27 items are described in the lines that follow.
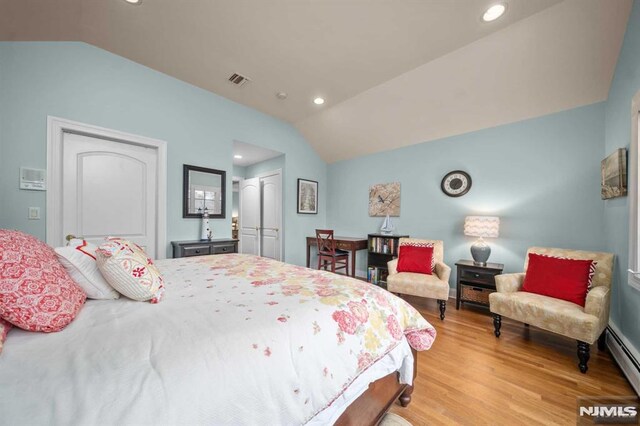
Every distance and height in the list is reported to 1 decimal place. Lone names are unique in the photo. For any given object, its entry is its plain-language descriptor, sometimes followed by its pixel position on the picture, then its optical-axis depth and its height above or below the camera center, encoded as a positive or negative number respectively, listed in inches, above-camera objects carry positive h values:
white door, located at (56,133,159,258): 94.8 +8.9
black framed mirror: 122.4 +10.5
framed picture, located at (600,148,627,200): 75.9 +12.9
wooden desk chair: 157.3 -26.9
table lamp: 111.8 -8.6
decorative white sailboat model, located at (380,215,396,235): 157.2 -9.5
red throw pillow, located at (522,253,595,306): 81.6 -22.7
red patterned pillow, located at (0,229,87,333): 27.9 -9.8
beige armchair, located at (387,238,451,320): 106.0 -31.5
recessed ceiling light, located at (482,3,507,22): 76.4 +64.8
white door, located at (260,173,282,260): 174.4 -3.0
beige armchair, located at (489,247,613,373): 69.9 -30.2
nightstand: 109.3 -32.0
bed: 21.5 -16.2
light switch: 84.7 -0.8
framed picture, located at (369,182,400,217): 161.0 +8.9
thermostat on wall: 83.4 +11.2
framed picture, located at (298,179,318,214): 179.0 +11.9
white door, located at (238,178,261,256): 192.4 -3.4
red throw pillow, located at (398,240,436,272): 121.3 -16.7
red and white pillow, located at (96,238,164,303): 39.9 -10.5
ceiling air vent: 115.9 +64.4
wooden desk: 158.6 -21.3
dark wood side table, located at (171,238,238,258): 110.3 -16.9
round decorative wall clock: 132.0 +16.4
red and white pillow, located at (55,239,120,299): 40.0 -10.1
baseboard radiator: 62.5 -40.2
